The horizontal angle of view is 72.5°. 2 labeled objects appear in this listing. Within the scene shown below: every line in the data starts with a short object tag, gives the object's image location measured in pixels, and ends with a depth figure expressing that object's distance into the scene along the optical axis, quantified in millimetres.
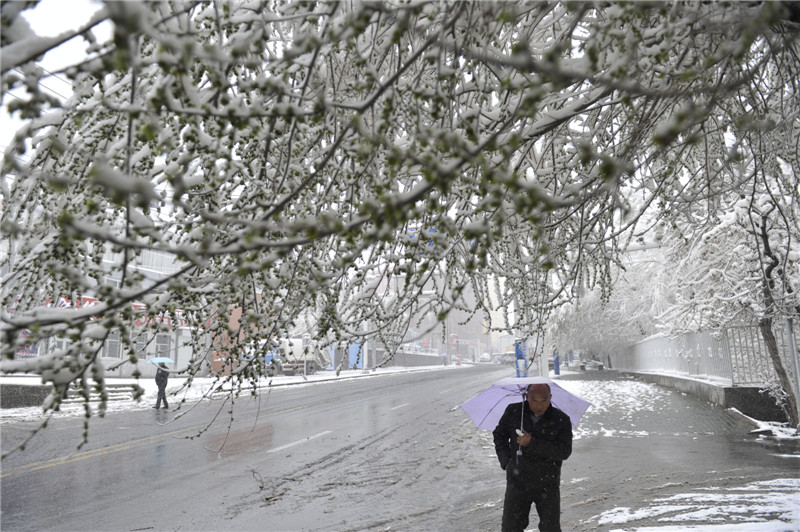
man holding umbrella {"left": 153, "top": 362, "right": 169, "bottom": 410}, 16812
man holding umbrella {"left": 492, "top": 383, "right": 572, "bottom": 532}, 4406
